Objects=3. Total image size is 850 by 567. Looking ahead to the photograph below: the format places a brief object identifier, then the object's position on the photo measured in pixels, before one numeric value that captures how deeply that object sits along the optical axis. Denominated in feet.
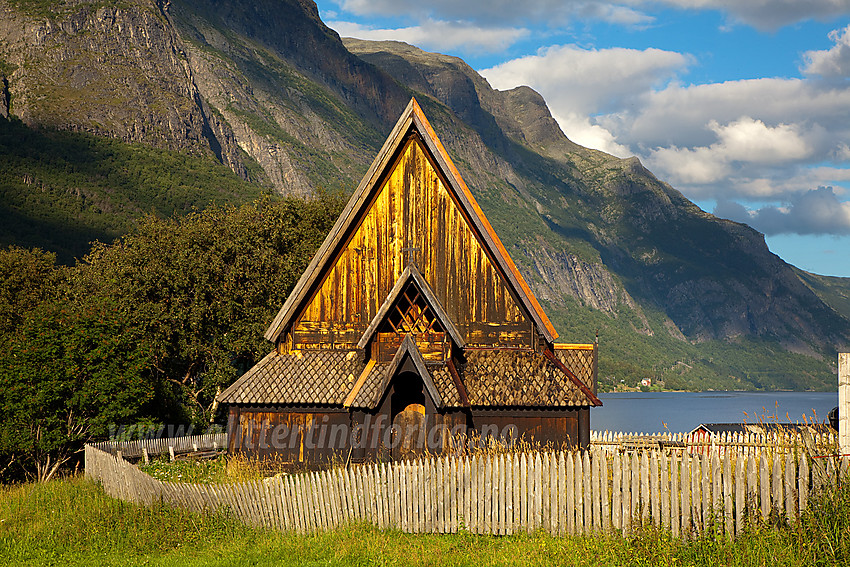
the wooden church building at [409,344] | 72.79
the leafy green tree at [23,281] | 142.82
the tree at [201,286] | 134.10
